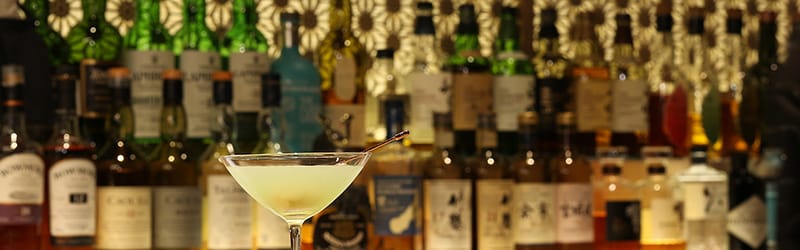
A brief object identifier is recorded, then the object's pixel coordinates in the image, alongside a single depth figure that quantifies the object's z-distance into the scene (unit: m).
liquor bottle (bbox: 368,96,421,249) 2.32
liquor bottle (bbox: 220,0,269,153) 2.25
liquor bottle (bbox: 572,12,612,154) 2.50
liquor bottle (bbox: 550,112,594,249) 2.43
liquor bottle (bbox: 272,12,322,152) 2.28
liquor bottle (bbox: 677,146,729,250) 2.56
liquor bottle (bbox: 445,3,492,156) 2.41
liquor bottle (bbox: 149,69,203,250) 2.19
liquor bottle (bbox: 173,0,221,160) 2.25
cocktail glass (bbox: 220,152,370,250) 1.54
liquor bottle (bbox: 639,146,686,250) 2.51
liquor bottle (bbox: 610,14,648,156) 2.54
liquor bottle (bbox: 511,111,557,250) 2.40
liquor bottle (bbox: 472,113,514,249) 2.38
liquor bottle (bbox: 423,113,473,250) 2.35
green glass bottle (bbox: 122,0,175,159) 2.21
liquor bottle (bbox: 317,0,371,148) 2.30
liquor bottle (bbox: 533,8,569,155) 2.46
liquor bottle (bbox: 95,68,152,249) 2.17
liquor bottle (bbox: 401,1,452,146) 2.37
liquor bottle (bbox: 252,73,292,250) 2.21
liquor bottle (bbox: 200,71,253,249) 2.21
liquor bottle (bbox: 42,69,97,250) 2.14
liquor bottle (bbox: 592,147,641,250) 2.47
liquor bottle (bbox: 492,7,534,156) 2.44
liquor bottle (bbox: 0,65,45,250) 2.12
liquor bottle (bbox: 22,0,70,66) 2.24
